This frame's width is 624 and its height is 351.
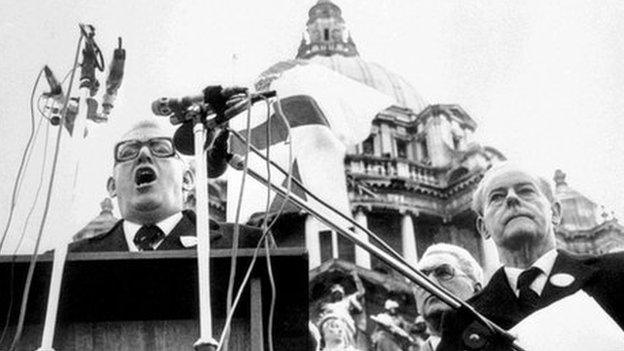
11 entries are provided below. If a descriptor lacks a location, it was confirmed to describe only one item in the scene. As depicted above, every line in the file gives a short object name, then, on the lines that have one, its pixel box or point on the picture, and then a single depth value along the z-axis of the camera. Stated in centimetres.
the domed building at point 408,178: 3684
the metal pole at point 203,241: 339
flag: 850
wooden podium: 382
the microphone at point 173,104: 413
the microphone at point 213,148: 415
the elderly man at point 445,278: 587
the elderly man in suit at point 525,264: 471
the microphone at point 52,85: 482
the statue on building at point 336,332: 1026
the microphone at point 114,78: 472
